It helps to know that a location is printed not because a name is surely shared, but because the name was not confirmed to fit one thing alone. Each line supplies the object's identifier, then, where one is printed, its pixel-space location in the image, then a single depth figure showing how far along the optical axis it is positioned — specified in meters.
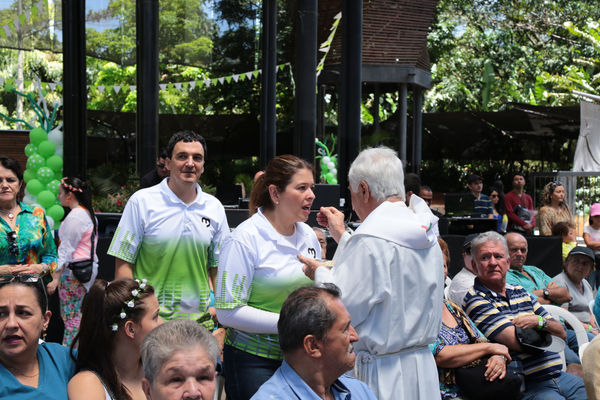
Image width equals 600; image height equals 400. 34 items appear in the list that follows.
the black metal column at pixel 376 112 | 23.05
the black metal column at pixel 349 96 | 11.82
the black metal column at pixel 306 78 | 10.35
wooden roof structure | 19.64
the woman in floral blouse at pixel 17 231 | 4.49
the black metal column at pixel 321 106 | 21.94
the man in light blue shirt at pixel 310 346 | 2.48
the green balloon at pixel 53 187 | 12.06
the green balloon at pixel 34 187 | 11.79
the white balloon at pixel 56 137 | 13.37
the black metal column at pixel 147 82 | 12.02
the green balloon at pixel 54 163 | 12.79
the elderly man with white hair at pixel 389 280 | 3.03
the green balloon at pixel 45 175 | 12.21
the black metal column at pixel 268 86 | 16.94
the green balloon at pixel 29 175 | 12.24
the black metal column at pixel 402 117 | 20.86
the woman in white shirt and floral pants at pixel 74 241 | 6.19
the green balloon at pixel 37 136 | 12.74
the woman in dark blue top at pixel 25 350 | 2.77
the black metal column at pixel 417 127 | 22.25
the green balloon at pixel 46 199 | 11.50
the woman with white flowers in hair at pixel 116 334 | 2.86
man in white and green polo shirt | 3.82
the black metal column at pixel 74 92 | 12.82
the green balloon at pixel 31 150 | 12.79
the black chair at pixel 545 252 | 8.60
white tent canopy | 18.12
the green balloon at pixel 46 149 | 12.78
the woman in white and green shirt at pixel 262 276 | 3.23
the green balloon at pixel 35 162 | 12.51
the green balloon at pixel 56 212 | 11.45
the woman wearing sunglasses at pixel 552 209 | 9.51
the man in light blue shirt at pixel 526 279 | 6.02
